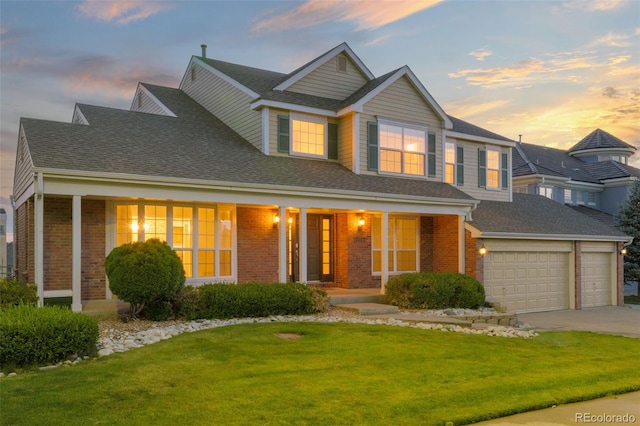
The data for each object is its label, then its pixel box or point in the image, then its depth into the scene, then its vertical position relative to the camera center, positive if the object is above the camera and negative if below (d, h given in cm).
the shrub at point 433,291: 1459 -197
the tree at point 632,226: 2533 -28
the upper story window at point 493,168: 2077 +210
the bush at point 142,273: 1035 -100
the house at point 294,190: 1216 +79
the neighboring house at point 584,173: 2958 +282
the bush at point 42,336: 702 -156
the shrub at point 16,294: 941 -131
